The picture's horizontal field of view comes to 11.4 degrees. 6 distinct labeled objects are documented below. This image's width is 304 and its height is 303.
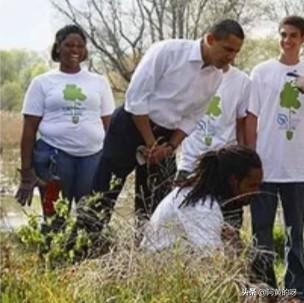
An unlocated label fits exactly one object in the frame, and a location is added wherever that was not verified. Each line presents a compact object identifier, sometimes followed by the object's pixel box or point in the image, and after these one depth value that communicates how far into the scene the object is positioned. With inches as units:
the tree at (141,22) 587.1
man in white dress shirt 224.6
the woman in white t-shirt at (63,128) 258.2
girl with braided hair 178.9
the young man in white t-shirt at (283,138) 256.8
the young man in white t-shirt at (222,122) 257.6
